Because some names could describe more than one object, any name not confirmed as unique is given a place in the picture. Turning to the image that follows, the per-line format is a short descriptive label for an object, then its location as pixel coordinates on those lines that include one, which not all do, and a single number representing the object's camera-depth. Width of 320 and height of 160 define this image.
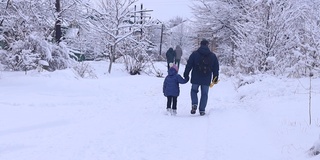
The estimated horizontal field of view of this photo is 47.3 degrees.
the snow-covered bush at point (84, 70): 16.33
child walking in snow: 8.15
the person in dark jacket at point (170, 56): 21.69
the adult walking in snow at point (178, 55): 23.45
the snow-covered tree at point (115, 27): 22.34
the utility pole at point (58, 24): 18.54
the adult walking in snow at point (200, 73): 8.12
